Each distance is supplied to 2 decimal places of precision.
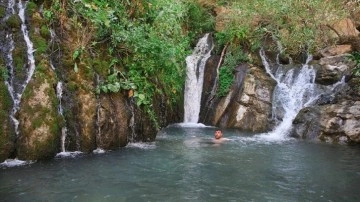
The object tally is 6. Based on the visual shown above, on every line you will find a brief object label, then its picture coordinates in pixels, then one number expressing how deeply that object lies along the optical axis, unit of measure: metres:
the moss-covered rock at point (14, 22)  9.55
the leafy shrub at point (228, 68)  17.77
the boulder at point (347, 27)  17.85
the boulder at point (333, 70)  15.68
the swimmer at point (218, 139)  12.60
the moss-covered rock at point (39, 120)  8.60
